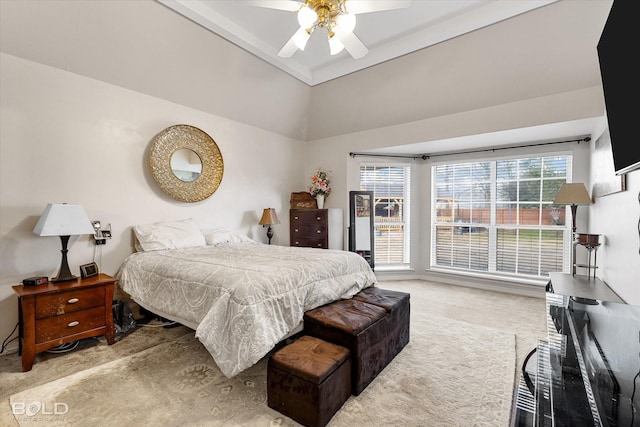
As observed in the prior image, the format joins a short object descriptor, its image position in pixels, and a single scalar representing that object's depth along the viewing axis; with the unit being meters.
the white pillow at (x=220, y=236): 3.66
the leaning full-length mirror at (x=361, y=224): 4.95
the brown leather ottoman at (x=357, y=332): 1.87
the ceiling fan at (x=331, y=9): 2.05
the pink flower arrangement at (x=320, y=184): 5.07
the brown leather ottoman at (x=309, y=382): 1.57
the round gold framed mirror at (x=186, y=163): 3.42
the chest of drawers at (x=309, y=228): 4.66
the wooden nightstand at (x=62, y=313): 2.16
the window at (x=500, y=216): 4.16
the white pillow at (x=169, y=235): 3.11
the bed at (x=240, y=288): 1.79
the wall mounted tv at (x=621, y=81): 1.19
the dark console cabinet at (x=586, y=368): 0.83
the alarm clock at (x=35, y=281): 2.34
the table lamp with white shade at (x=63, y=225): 2.37
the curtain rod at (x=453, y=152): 3.86
